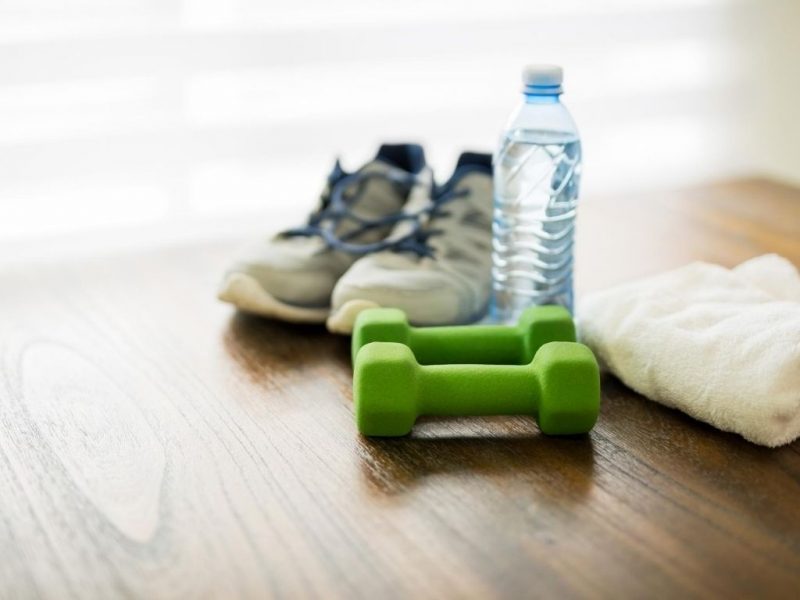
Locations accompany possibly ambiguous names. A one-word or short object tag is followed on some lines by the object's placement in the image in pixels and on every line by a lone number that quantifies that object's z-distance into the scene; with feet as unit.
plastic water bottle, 3.88
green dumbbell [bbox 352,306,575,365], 3.40
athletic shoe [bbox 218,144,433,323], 4.00
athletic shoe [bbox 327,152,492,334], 3.76
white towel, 3.05
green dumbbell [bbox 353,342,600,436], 3.09
